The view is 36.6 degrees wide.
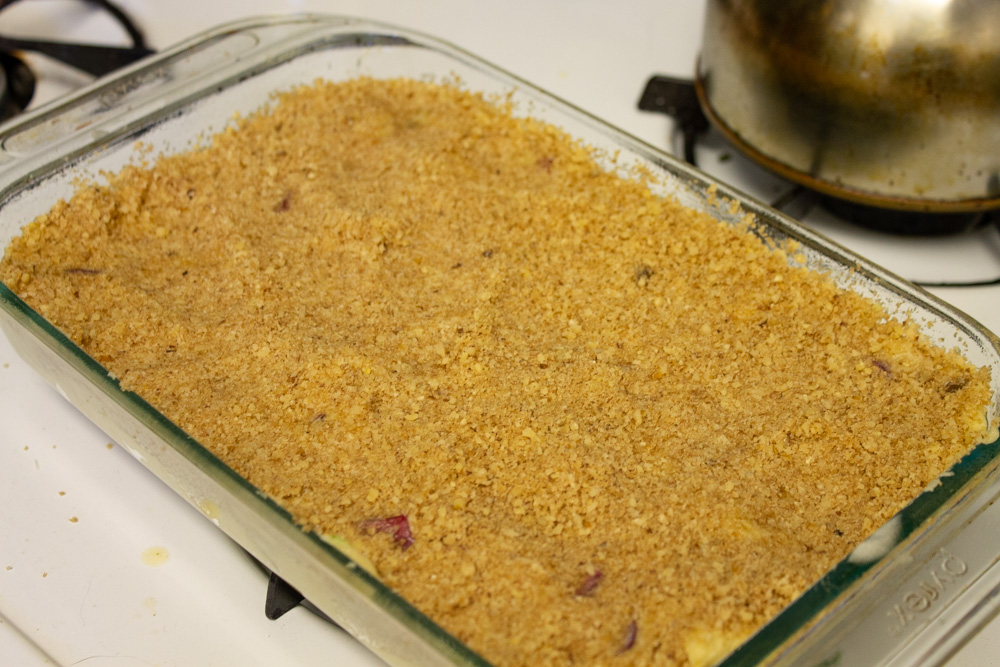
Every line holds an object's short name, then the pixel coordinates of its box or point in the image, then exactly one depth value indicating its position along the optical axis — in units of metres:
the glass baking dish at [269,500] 0.48
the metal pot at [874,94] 0.57
